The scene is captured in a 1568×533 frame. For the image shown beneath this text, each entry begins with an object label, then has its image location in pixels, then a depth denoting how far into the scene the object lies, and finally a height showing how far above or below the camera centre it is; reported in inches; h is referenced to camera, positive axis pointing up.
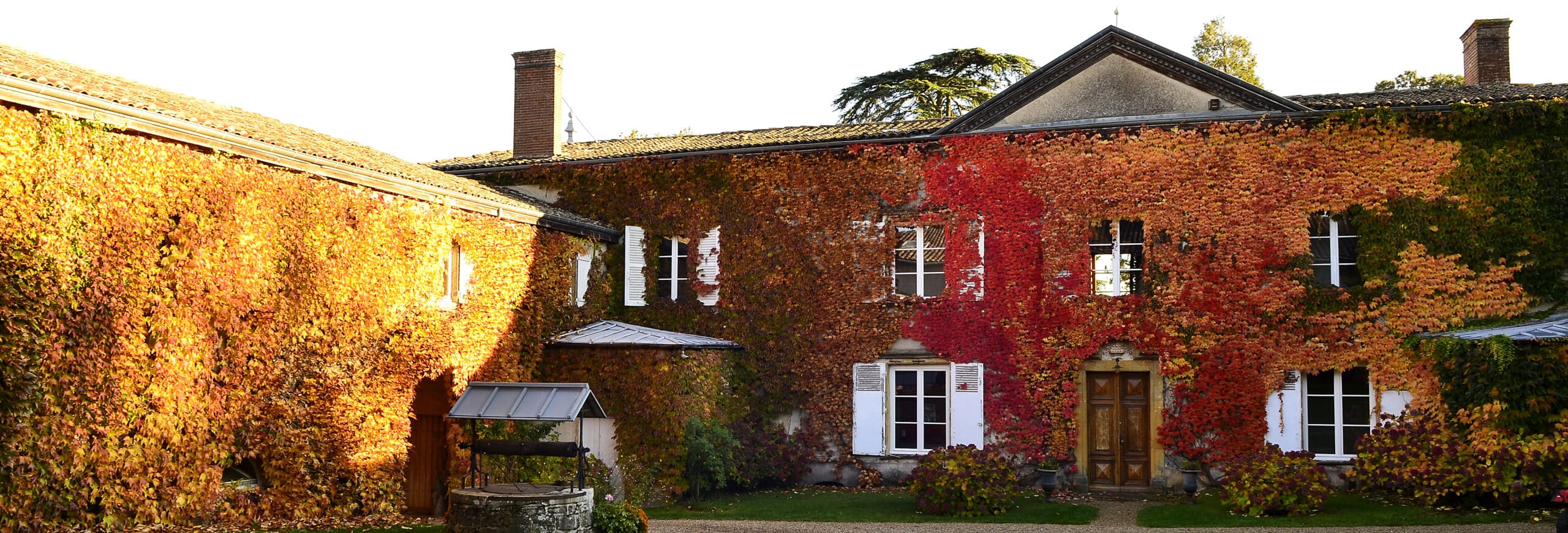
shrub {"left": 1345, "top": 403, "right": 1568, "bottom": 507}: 527.5 -64.8
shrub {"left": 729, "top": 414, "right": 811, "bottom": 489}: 706.2 -85.9
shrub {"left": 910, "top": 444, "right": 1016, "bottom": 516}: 599.5 -86.6
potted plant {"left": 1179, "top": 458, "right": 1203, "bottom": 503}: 656.4 -87.6
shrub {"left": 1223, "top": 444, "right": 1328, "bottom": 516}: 565.6 -80.7
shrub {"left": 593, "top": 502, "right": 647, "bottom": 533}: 479.7 -85.5
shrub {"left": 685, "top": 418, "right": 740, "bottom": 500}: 644.1 -79.6
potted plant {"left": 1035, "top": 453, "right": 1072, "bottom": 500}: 671.1 -86.6
